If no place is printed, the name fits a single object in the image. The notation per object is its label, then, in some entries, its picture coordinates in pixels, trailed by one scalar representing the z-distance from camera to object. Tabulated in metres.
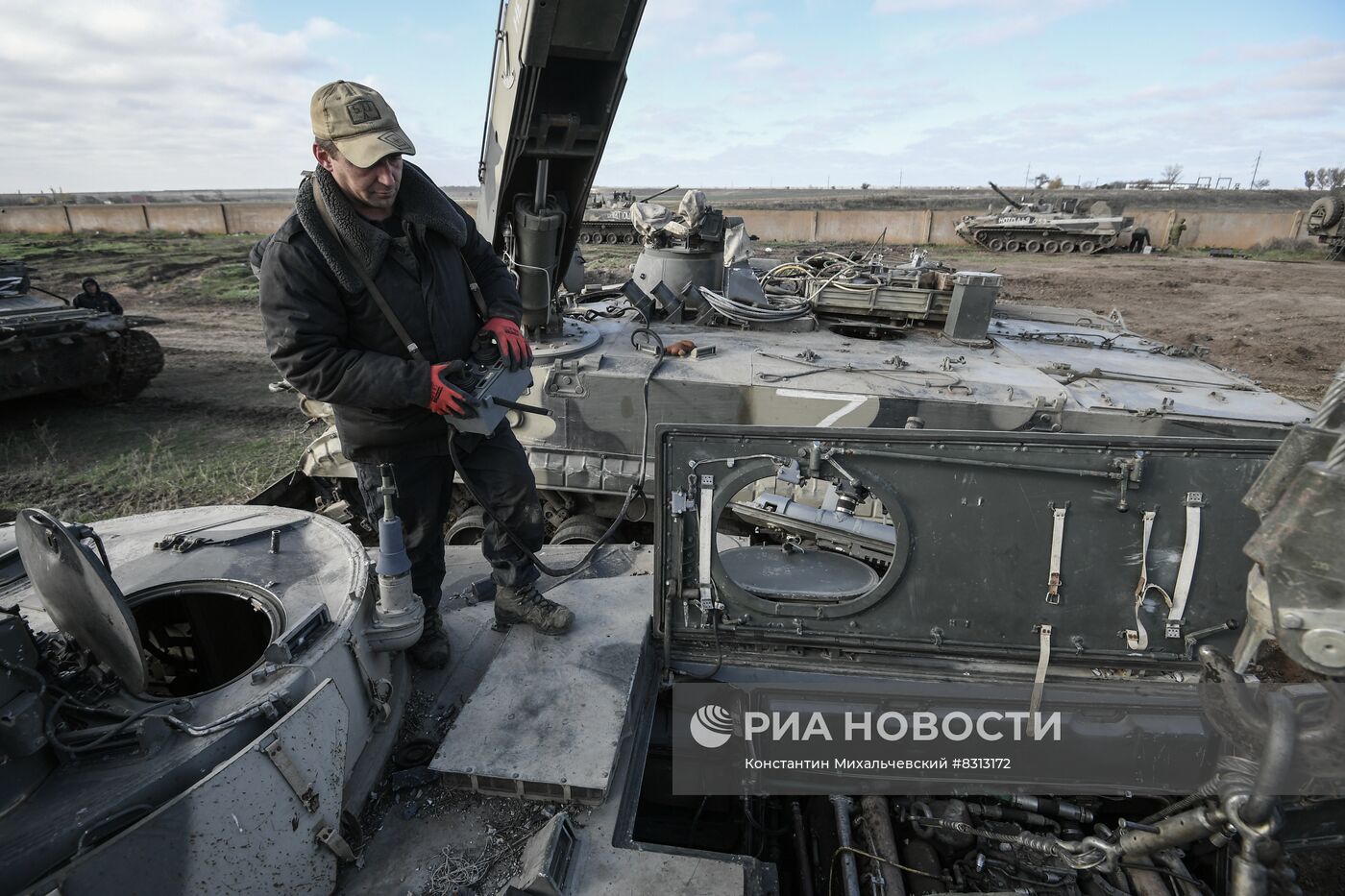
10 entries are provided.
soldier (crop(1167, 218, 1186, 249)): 26.41
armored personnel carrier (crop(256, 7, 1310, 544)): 4.71
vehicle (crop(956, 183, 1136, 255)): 24.45
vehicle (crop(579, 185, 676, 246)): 24.20
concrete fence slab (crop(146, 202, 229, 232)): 30.55
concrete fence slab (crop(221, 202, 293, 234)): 30.75
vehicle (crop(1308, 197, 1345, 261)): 21.39
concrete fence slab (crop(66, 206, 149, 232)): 30.98
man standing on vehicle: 2.43
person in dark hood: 9.29
